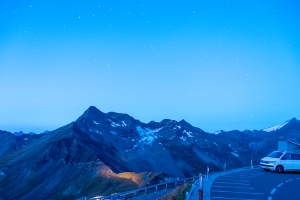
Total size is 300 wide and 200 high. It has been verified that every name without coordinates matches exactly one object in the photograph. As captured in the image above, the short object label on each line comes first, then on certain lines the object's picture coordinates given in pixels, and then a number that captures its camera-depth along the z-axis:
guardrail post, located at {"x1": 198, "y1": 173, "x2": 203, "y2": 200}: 9.59
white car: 25.33
